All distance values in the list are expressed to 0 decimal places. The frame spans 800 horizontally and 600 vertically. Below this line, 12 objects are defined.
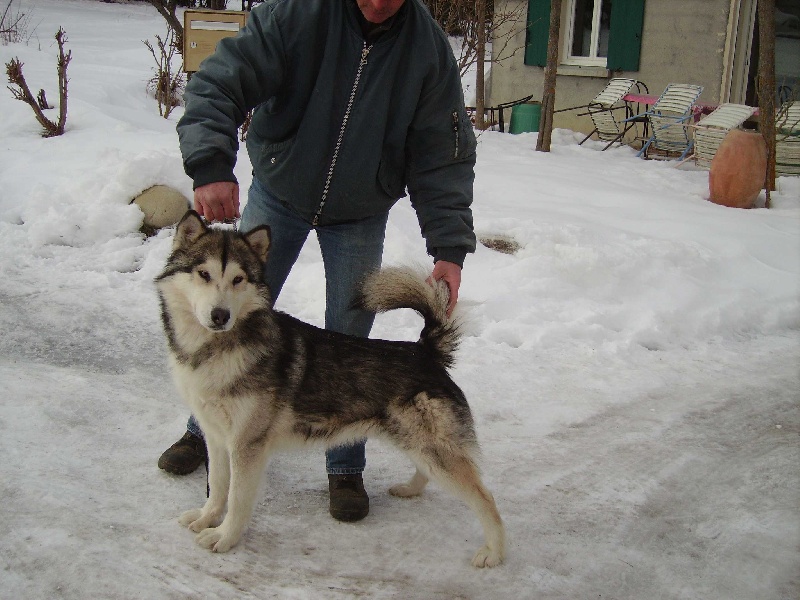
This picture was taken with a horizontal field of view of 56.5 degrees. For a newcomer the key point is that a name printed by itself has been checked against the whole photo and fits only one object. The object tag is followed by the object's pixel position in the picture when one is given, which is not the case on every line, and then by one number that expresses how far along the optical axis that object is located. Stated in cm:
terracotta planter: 834
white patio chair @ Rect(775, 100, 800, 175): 970
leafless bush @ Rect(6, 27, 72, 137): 790
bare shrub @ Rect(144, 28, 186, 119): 1004
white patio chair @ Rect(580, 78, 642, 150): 1171
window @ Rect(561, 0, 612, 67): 1312
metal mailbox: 856
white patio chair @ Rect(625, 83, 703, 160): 1071
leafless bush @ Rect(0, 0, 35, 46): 1555
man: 273
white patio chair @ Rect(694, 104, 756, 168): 991
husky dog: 269
